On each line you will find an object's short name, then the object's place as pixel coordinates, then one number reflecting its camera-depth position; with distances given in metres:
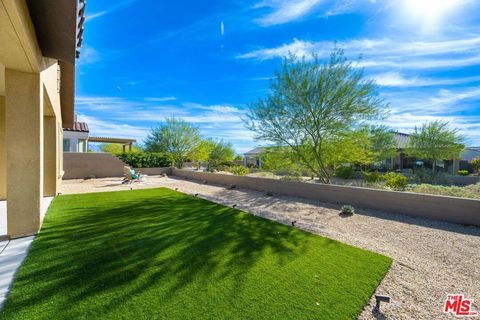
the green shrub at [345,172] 17.02
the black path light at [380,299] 2.36
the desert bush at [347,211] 6.76
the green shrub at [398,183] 8.72
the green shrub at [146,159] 19.72
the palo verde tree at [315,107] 9.29
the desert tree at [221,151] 29.06
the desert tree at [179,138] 24.64
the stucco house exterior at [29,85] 3.05
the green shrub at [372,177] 12.71
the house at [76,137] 17.42
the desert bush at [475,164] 19.31
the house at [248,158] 37.71
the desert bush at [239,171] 15.94
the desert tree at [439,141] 16.30
